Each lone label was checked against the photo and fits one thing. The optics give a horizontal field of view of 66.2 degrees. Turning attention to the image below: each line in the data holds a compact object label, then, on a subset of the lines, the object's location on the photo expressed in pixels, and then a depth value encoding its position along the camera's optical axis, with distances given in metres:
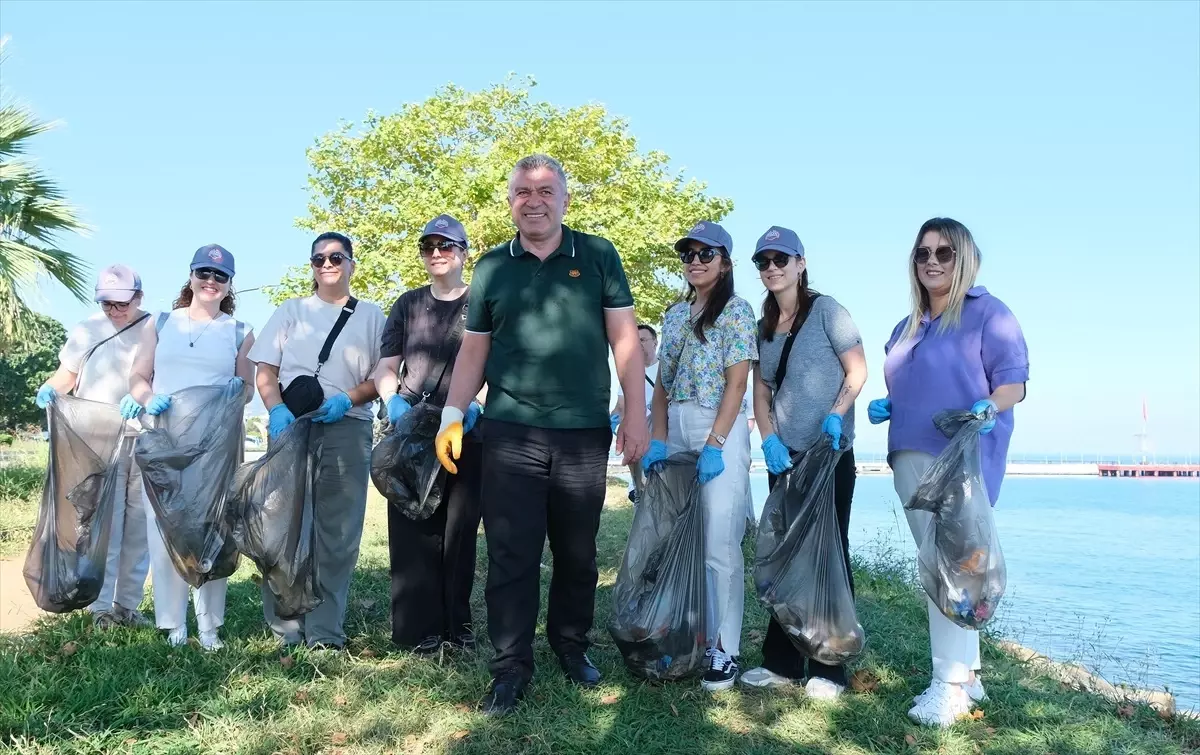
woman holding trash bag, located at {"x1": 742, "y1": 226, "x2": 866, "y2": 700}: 3.64
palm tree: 8.36
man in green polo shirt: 3.46
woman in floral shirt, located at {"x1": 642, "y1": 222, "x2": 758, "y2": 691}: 3.66
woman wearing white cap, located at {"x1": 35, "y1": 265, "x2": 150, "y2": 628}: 4.76
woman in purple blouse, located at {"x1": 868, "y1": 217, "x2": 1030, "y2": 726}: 3.38
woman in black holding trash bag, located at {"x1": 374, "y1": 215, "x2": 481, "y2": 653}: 4.10
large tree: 17.11
